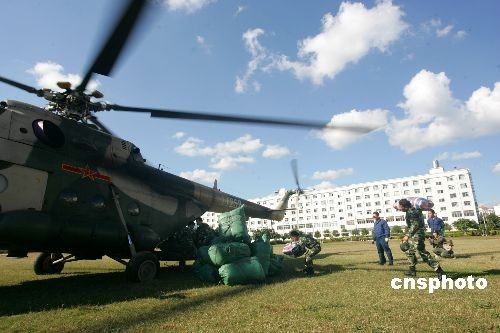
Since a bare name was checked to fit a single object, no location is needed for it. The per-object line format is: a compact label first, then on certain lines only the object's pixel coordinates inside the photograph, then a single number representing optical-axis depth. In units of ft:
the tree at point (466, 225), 211.61
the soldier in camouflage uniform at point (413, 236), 27.27
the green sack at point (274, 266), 30.19
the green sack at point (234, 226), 30.61
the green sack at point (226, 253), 26.89
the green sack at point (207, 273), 27.04
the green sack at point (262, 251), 28.78
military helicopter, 22.56
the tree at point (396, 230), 259.39
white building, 339.36
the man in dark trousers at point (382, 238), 37.75
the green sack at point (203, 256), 28.62
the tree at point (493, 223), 180.34
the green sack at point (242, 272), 25.28
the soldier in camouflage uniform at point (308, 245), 30.06
